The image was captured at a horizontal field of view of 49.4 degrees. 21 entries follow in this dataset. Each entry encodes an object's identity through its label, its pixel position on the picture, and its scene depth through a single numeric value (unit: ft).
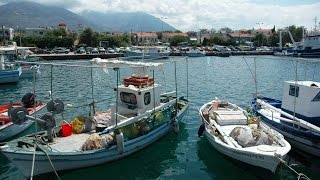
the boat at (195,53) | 354.33
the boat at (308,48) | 309.24
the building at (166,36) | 587.27
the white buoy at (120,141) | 48.86
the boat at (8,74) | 136.05
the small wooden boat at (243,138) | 44.50
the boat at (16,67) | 144.81
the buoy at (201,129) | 60.59
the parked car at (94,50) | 344.49
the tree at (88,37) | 431.02
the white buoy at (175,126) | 64.44
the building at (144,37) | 542.57
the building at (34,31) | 579.48
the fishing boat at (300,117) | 53.26
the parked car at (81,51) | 344.49
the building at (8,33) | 458.09
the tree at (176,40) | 510.42
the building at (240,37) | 594.65
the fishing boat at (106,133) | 43.75
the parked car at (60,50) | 347.03
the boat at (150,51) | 303.91
